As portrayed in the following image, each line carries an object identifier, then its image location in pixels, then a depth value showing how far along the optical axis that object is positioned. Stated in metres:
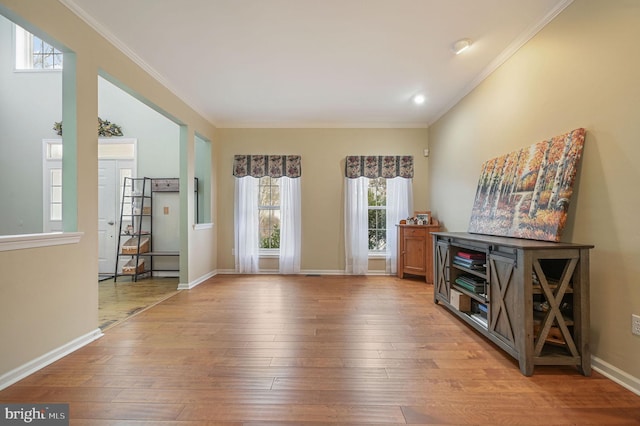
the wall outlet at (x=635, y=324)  1.68
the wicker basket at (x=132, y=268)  4.66
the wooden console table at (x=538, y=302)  1.86
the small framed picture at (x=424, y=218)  4.64
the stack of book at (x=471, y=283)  2.61
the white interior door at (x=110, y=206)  4.95
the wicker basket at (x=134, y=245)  4.72
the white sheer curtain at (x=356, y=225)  4.96
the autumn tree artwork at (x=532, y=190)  2.07
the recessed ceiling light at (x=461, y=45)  2.69
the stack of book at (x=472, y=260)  2.65
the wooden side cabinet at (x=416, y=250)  4.48
